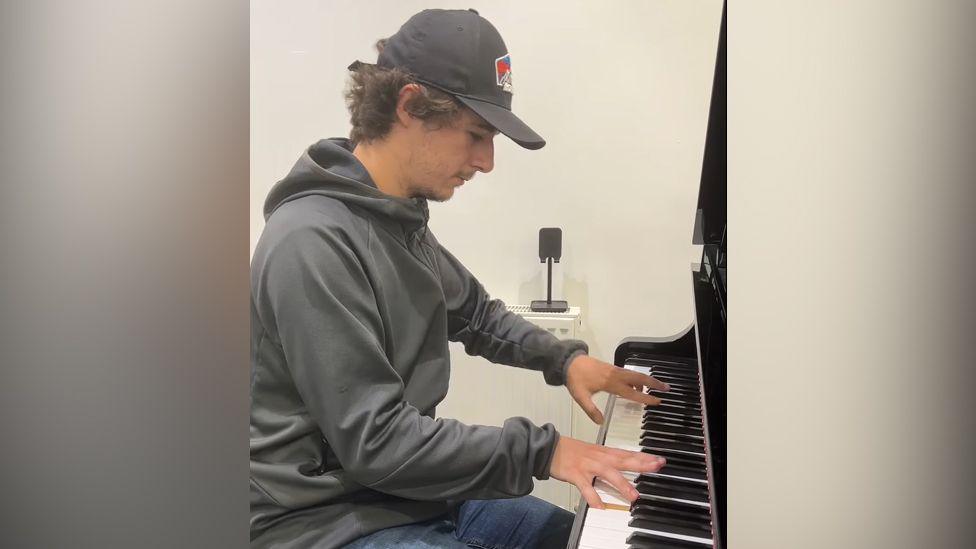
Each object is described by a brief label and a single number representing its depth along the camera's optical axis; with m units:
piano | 0.69
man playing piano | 0.83
